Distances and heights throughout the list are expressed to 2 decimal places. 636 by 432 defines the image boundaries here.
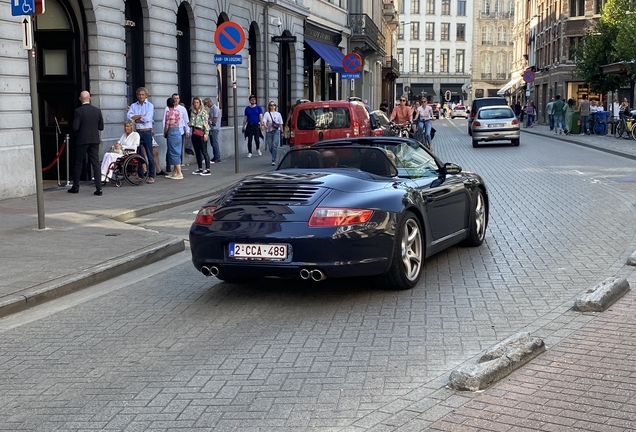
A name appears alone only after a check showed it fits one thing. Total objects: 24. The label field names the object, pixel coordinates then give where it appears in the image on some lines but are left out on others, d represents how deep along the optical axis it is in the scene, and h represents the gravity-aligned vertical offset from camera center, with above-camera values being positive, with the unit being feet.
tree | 146.72 +10.77
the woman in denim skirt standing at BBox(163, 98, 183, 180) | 60.03 -1.02
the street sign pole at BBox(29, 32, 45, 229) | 34.71 -0.81
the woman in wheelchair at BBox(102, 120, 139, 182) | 54.60 -1.83
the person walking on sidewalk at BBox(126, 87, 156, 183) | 58.34 -0.16
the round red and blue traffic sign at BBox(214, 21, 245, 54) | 58.34 +5.37
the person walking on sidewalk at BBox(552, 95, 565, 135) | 144.66 +0.24
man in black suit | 48.55 -0.95
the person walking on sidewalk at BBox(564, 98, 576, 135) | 140.15 -0.43
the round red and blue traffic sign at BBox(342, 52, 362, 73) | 96.22 +5.93
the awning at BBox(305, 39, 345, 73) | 120.26 +9.05
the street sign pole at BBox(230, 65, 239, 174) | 59.71 -0.21
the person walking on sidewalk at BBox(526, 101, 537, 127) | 186.00 +0.58
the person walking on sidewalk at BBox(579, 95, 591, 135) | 137.08 +0.34
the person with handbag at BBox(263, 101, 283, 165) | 76.38 -0.77
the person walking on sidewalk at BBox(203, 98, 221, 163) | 75.72 -0.80
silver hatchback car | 105.29 -1.58
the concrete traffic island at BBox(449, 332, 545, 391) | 15.69 -4.70
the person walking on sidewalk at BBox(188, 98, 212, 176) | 63.57 -0.94
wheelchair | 54.54 -3.22
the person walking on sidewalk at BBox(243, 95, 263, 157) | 84.74 -0.44
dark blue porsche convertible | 22.43 -2.87
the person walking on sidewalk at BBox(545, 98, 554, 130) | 164.55 -0.29
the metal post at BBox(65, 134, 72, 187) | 54.39 -2.65
